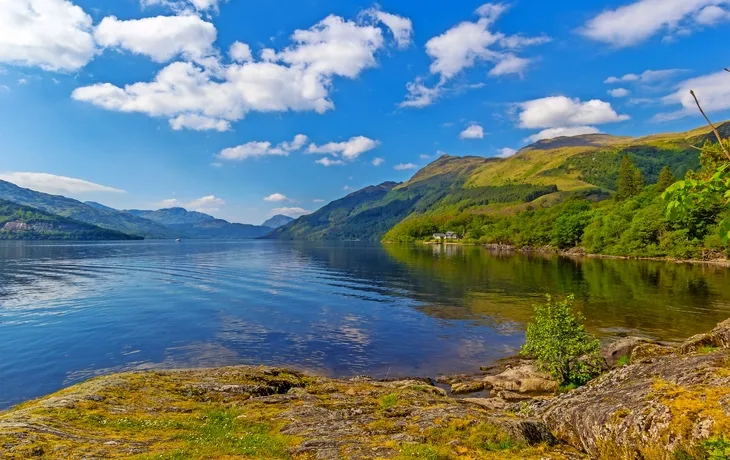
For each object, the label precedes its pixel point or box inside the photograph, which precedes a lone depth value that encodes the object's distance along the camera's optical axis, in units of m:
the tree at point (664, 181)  182.23
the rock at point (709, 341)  22.11
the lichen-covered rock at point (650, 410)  11.64
